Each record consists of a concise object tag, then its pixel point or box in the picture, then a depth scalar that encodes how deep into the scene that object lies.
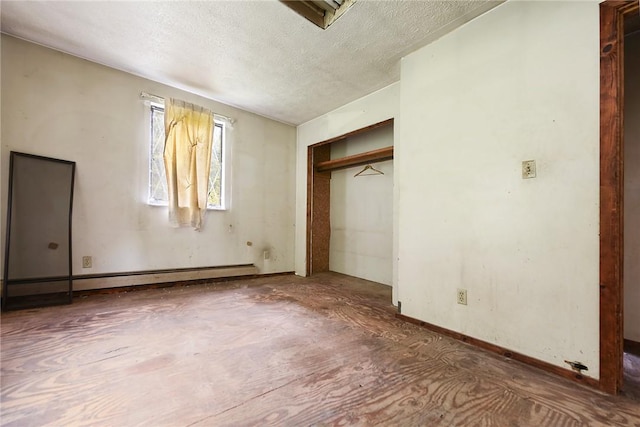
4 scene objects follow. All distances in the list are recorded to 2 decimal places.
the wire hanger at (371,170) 3.99
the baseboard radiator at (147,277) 2.75
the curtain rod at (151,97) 3.12
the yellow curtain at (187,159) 3.25
